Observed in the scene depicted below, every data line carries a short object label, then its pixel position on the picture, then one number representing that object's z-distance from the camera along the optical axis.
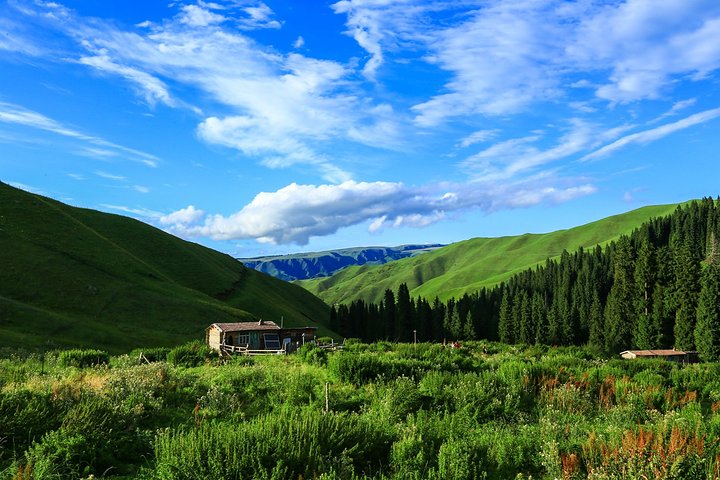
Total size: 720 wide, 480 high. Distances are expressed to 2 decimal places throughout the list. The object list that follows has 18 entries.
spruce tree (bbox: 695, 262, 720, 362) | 63.91
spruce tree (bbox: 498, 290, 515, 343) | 107.94
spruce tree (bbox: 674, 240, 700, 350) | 69.75
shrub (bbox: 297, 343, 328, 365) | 22.41
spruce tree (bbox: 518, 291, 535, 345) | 103.38
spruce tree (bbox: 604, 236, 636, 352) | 84.00
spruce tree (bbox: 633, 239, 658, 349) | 81.62
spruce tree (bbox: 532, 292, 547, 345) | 99.75
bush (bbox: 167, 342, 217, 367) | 26.31
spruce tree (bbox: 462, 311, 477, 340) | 108.75
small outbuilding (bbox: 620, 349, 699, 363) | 64.44
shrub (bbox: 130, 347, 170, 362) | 28.42
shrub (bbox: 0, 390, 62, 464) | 9.02
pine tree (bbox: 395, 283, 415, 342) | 104.94
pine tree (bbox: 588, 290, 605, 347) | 90.64
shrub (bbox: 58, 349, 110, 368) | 25.46
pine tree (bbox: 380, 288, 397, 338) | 110.25
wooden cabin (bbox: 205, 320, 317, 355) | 54.09
